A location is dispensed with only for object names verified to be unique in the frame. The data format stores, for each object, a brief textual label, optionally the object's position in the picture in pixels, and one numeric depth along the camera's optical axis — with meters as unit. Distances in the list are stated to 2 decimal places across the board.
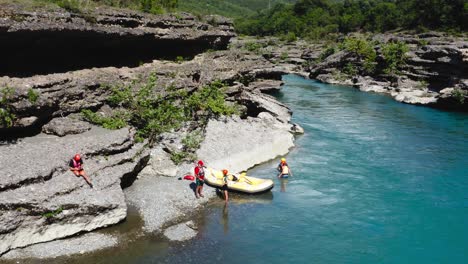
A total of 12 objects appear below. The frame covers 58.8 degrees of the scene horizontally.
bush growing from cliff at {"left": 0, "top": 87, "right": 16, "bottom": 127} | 20.99
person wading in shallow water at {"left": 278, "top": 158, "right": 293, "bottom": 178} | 24.77
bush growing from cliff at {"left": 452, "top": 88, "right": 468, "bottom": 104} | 45.12
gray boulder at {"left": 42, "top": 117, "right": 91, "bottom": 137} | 23.52
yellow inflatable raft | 22.27
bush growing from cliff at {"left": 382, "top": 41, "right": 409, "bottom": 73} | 61.22
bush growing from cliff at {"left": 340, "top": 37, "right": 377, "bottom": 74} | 65.81
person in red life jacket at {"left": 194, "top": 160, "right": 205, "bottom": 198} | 21.62
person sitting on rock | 19.56
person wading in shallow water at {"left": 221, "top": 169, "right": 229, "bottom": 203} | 21.47
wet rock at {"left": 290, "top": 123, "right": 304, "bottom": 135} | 34.66
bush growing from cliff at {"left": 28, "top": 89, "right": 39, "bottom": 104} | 22.42
